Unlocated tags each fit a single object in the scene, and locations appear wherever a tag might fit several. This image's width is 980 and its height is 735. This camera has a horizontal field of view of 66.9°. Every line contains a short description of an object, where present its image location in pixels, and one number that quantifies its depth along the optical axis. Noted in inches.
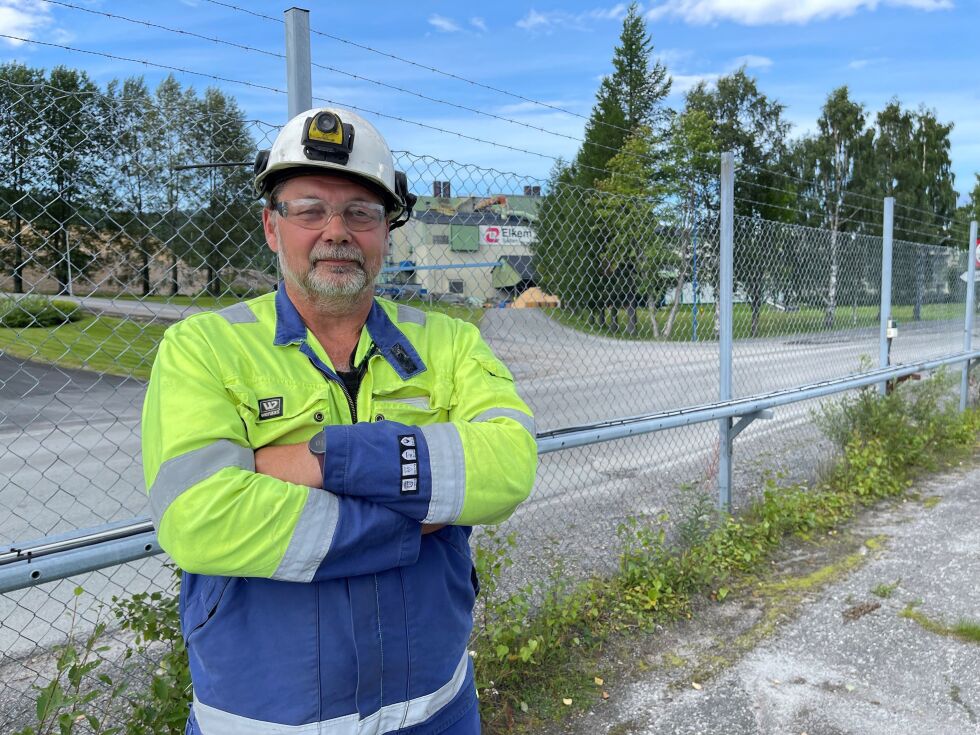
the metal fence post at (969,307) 365.1
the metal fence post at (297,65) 100.0
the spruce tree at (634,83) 1624.0
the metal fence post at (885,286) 269.6
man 59.2
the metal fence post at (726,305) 179.3
